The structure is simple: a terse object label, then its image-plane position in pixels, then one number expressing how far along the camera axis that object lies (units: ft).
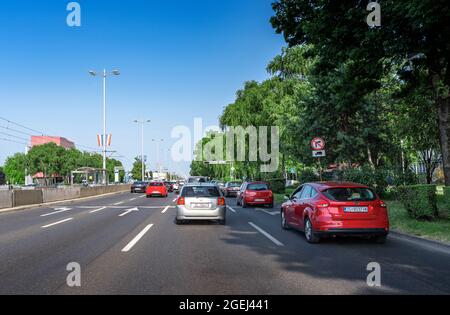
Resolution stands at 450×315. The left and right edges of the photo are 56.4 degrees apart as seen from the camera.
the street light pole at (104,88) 164.76
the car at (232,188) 121.33
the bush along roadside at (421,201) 40.88
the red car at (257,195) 75.31
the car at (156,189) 122.62
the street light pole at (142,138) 273.95
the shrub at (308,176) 90.99
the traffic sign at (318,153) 57.57
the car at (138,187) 164.14
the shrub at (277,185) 127.03
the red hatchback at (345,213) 30.91
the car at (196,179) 171.41
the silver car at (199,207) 45.19
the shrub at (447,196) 38.24
